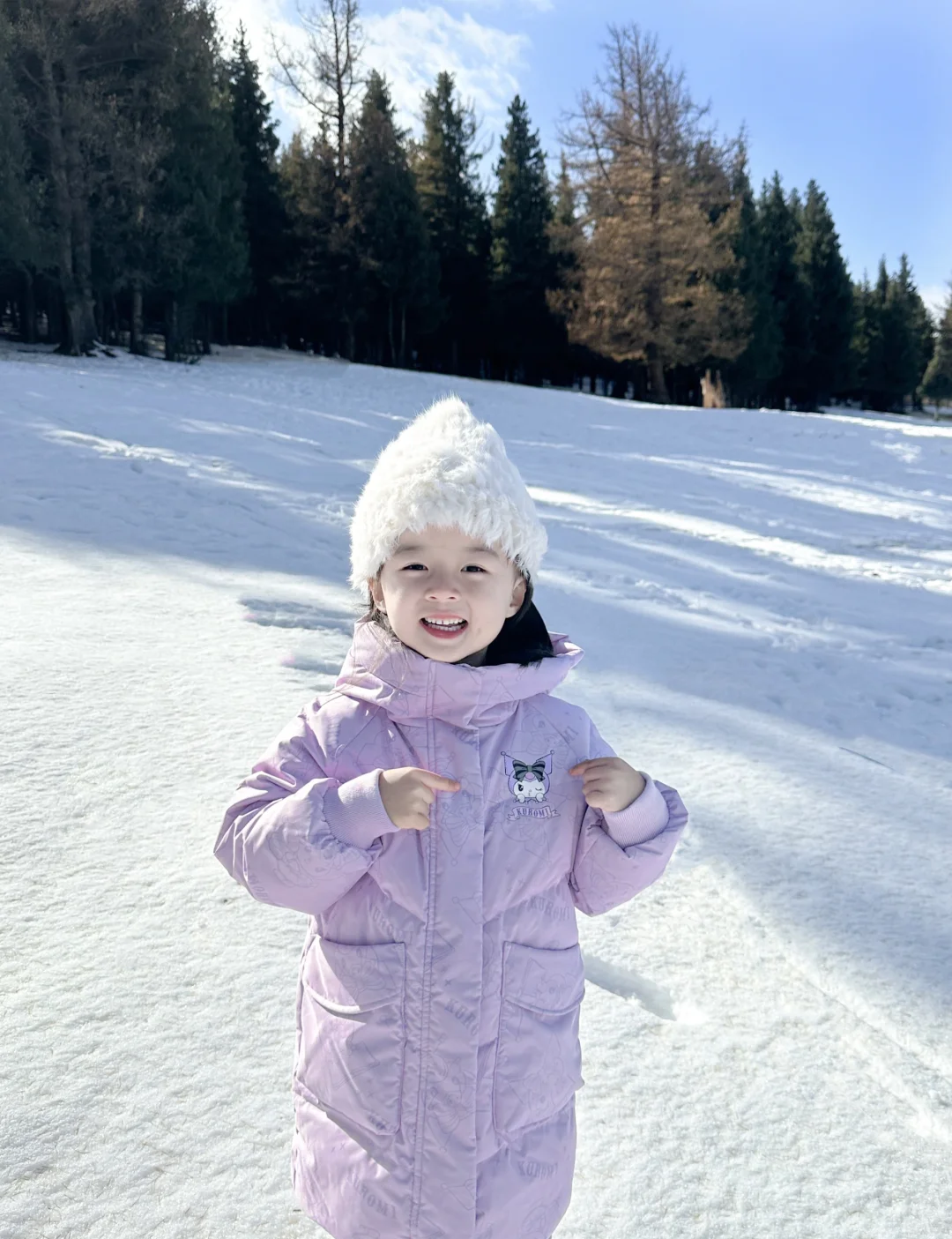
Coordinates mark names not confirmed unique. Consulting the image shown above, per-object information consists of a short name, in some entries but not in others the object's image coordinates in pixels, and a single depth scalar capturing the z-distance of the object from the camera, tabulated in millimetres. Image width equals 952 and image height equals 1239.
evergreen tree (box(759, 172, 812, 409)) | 33438
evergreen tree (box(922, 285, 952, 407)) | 48125
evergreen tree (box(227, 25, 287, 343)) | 27594
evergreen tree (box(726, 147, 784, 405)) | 28188
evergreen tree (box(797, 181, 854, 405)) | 34844
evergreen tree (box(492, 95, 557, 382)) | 28531
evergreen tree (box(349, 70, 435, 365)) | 25562
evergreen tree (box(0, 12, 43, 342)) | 16344
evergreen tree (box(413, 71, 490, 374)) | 28875
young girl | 1163
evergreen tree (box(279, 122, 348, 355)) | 26156
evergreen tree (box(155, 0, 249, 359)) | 19453
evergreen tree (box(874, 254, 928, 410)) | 41406
